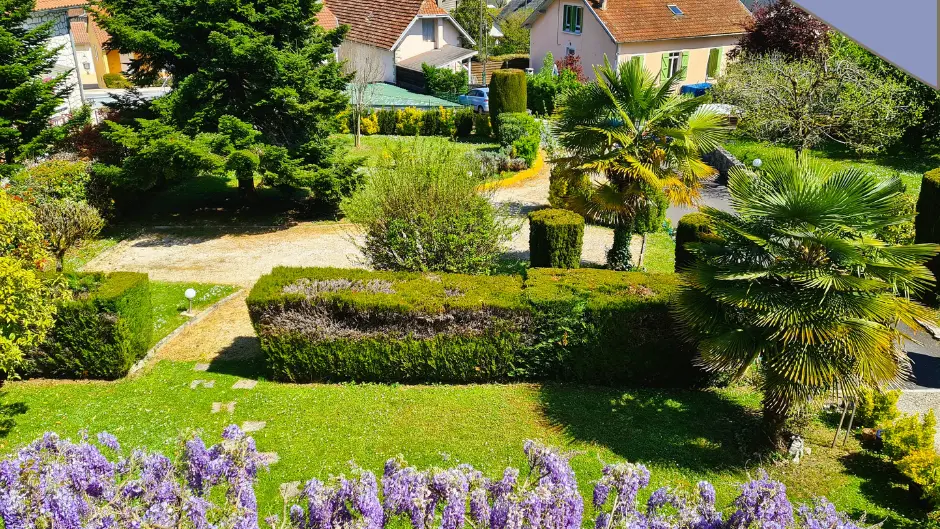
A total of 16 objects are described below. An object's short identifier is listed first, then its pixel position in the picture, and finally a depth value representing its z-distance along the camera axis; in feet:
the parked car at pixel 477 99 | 102.73
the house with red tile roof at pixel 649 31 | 111.86
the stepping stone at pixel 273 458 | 27.30
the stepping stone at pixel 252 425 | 29.76
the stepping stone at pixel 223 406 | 31.40
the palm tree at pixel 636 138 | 40.96
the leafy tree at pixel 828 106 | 71.92
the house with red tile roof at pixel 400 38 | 115.24
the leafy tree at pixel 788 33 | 96.22
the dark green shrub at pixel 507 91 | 86.74
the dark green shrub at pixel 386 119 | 93.35
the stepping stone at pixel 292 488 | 25.15
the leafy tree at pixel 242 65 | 54.08
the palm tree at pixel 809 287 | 25.32
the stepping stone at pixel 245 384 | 33.71
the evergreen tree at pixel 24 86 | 53.16
